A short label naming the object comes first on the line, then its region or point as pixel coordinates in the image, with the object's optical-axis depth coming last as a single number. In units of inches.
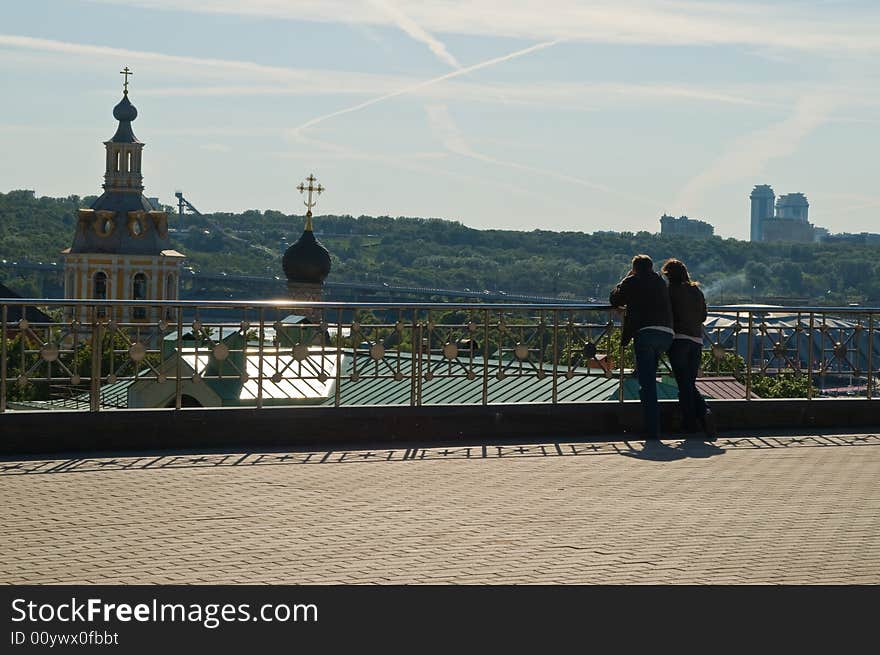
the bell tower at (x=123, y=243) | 4057.6
